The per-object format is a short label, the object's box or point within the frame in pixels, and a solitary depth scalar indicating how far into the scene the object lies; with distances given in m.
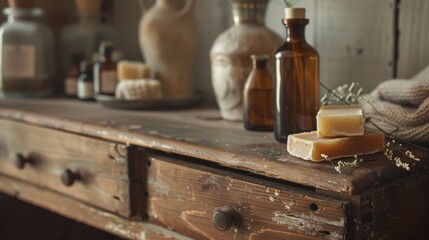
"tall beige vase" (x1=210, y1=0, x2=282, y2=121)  1.10
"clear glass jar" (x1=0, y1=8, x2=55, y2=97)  1.54
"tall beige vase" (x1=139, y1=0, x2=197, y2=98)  1.34
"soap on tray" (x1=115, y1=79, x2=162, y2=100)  1.29
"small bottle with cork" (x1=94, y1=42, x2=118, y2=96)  1.39
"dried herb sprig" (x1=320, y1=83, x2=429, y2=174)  0.75
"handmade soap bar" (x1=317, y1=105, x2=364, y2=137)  0.77
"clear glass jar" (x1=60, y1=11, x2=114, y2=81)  1.68
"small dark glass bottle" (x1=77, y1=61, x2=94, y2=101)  1.46
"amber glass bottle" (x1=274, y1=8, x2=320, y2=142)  0.90
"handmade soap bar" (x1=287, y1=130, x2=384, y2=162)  0.76
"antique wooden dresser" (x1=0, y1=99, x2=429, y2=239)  0.73
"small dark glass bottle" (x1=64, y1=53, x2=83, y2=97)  1.56
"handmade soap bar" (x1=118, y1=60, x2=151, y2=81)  1.34
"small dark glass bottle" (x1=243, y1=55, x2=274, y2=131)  1.02
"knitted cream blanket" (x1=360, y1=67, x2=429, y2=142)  0.84
